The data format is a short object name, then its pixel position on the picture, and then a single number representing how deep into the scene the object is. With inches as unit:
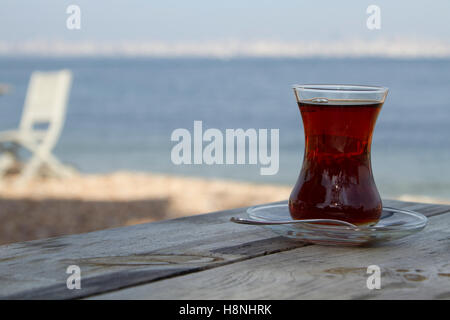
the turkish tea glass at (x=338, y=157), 29.1
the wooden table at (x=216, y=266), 25.3
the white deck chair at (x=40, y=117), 204.7
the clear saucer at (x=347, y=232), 28.3
